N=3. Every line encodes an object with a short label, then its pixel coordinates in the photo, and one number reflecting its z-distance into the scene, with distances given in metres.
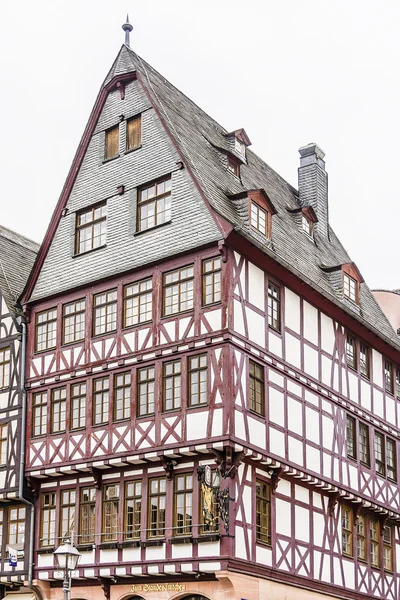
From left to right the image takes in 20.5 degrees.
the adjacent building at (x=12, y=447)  28.83
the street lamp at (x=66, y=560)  20.08
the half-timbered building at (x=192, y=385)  25.61
